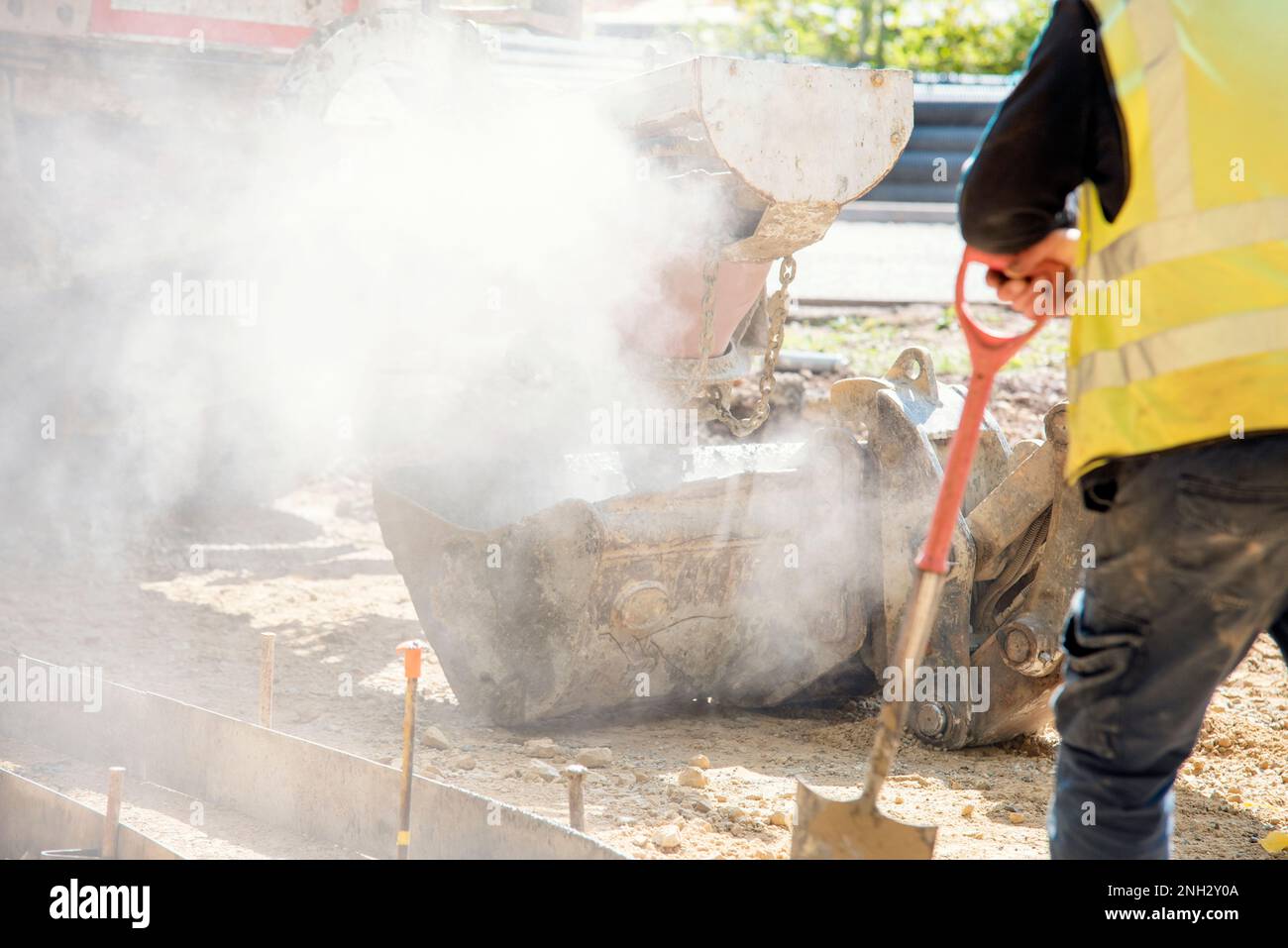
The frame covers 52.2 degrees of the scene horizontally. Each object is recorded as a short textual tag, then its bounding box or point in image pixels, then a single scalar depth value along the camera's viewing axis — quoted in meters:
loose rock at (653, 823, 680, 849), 2.96
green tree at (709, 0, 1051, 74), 17.00
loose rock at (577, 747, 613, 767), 3.60
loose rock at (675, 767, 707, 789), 3.41
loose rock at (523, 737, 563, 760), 3.68
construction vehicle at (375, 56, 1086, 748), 3.54
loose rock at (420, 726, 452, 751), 3.74
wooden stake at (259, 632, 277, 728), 3.34
